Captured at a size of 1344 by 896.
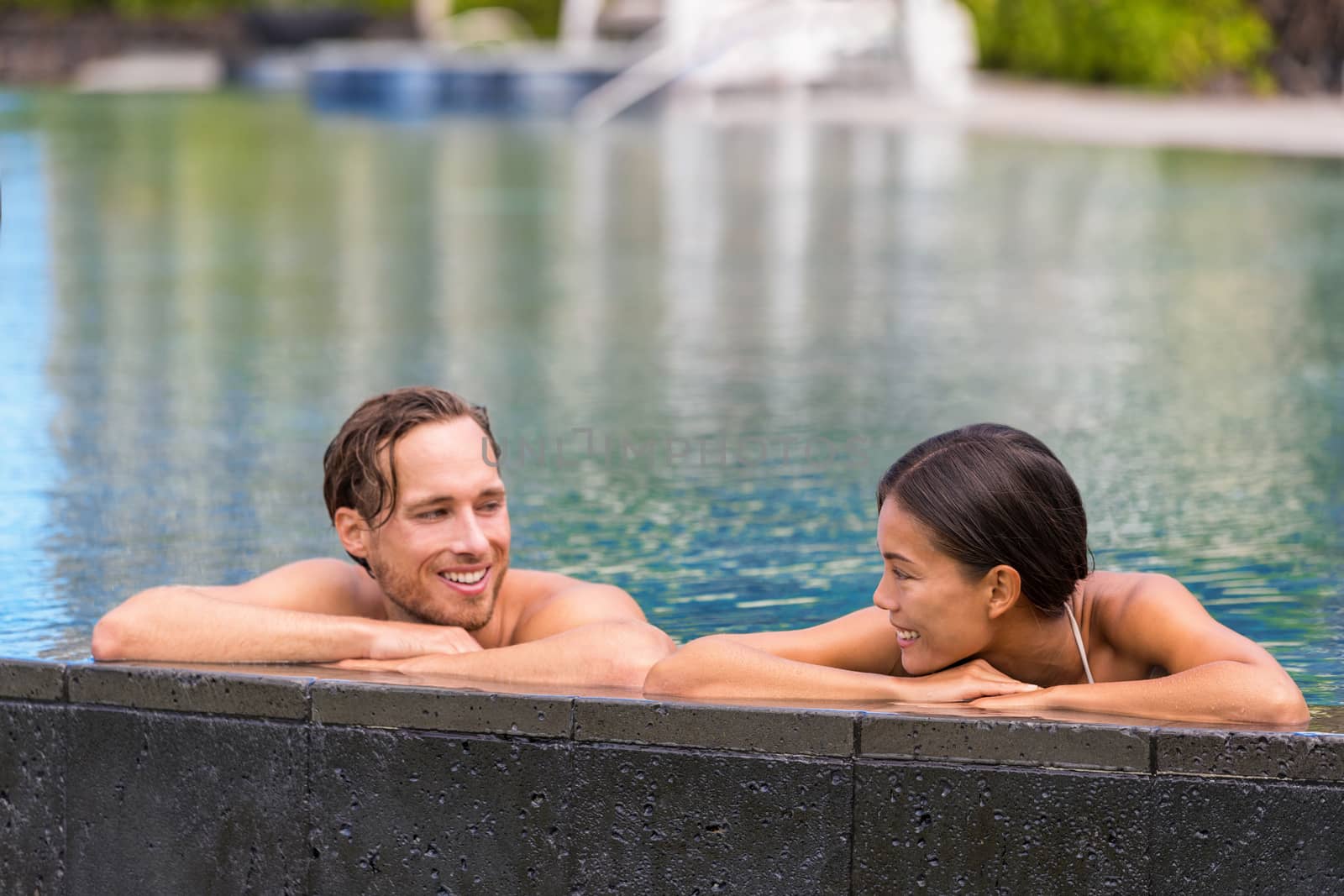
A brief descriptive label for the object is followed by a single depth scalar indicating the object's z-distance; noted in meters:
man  7.78
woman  7.02
